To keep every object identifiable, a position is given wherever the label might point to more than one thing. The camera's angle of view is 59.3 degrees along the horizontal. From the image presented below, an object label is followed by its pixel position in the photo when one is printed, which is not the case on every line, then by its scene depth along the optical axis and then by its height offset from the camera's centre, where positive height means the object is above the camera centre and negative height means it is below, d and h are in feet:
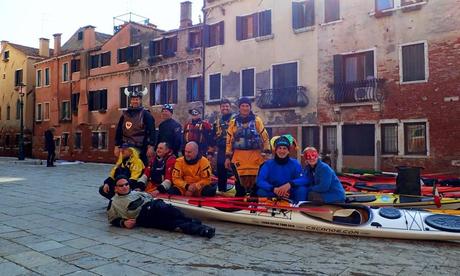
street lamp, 98.63 -2.23
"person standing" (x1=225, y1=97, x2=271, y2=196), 23.03 -0.04
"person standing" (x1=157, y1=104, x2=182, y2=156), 26.68 +0.81
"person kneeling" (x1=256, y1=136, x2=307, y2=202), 20.99 -1.67
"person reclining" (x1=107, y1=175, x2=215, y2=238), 19.43 -3.31
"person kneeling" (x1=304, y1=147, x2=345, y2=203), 20.58 -2.06
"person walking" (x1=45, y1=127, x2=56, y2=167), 69.99 -0.55
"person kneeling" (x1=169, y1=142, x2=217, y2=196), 22.59 -1.75
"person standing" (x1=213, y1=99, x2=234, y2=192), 26.22 +0.34
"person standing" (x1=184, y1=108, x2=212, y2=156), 27.68 +0.84
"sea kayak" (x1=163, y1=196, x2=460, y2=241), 17.69 -3.52
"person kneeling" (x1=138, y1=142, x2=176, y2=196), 23.67 -1.56
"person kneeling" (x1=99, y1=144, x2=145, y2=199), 23.45 -1.48
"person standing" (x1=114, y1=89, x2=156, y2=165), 25.59 +0.97
